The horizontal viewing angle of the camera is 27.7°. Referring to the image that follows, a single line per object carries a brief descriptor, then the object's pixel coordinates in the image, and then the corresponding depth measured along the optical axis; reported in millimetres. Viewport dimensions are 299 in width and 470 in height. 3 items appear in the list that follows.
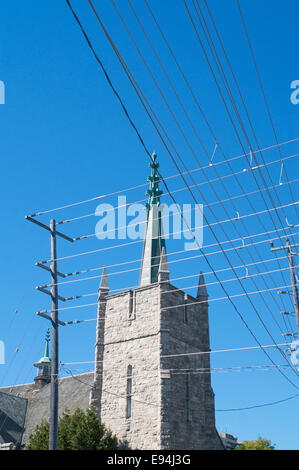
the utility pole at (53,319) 17844
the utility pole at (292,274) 22219
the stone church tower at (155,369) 32500
